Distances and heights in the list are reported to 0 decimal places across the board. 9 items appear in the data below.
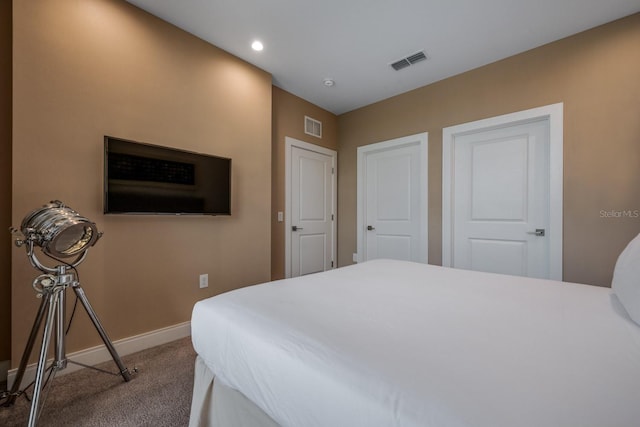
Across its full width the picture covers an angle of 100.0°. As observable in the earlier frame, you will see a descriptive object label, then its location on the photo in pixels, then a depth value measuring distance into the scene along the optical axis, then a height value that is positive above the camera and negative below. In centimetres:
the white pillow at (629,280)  95 -27
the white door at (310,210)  350 +1
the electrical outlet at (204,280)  244 -63
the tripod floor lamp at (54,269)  130 -29
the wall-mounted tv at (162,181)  194 +25
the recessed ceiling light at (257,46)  248 +156
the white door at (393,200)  336 +15
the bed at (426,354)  55 -39
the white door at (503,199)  262 +12
